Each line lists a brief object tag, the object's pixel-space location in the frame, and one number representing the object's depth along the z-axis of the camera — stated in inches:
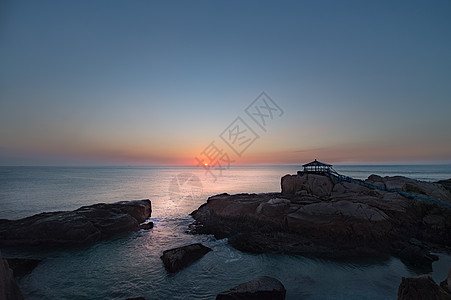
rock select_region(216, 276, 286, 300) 401.1
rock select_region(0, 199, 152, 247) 701.3
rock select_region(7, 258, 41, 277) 540.2
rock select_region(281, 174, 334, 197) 1089.4
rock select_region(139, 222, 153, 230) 943.7
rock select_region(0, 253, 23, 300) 312.5
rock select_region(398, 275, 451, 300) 250.1
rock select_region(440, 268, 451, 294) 296.1
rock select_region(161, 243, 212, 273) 563.8
